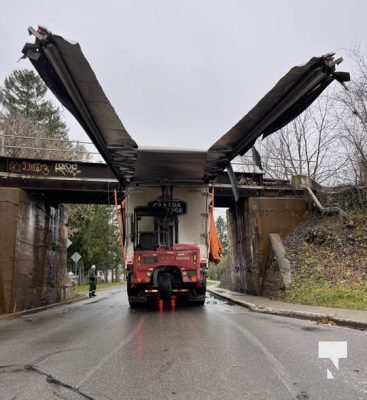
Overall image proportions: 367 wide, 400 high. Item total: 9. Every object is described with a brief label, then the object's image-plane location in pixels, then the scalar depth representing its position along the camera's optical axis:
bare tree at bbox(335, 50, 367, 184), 17.11
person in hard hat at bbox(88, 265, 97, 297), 25.55
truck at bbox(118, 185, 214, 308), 12.38
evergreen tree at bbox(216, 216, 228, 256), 108.04
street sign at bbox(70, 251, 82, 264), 28.30
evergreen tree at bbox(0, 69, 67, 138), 53.72
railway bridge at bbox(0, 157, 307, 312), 14.76
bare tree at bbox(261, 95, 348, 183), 22.33
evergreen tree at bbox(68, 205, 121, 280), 44.75
